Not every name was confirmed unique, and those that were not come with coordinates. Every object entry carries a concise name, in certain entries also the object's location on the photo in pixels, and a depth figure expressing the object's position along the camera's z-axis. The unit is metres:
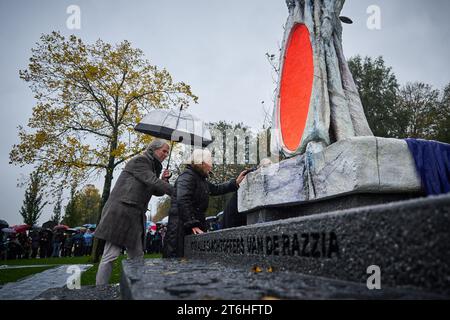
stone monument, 0.94
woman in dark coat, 4.23
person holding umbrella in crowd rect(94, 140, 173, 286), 3.70
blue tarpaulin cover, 2.51
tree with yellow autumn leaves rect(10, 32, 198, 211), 13.09
